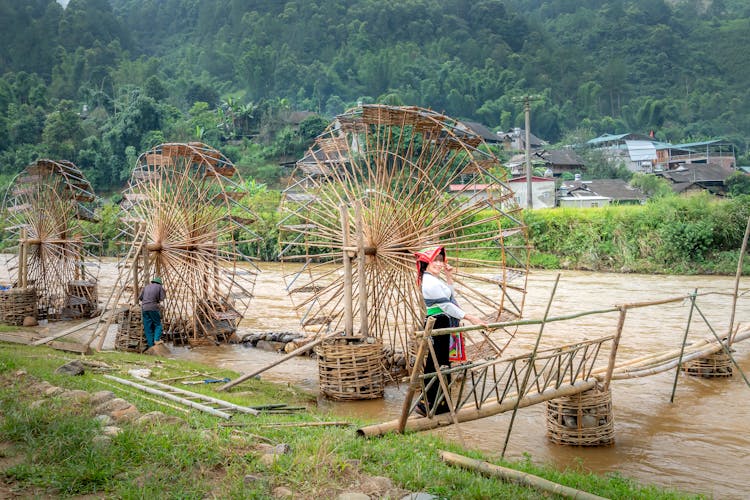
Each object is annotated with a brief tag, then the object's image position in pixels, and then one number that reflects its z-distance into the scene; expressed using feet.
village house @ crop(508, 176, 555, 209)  130.82
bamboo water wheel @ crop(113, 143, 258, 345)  42.78
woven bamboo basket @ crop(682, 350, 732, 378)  32.96
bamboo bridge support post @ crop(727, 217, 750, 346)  24.67
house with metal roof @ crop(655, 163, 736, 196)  144.05
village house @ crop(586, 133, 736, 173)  186.60
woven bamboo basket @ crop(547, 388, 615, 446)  22.63
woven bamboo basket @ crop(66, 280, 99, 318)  52.65
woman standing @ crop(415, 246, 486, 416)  20.84
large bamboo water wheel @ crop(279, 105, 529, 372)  30.17
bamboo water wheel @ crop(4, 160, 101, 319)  52.85
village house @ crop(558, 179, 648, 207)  133.18
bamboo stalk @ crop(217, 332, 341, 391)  26.62
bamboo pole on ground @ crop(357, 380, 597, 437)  18.89
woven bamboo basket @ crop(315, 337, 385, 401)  28.43
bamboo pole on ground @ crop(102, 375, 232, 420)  20.47
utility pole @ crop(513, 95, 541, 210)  100.16
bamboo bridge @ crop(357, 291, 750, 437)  18.44
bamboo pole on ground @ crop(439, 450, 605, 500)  14.53
